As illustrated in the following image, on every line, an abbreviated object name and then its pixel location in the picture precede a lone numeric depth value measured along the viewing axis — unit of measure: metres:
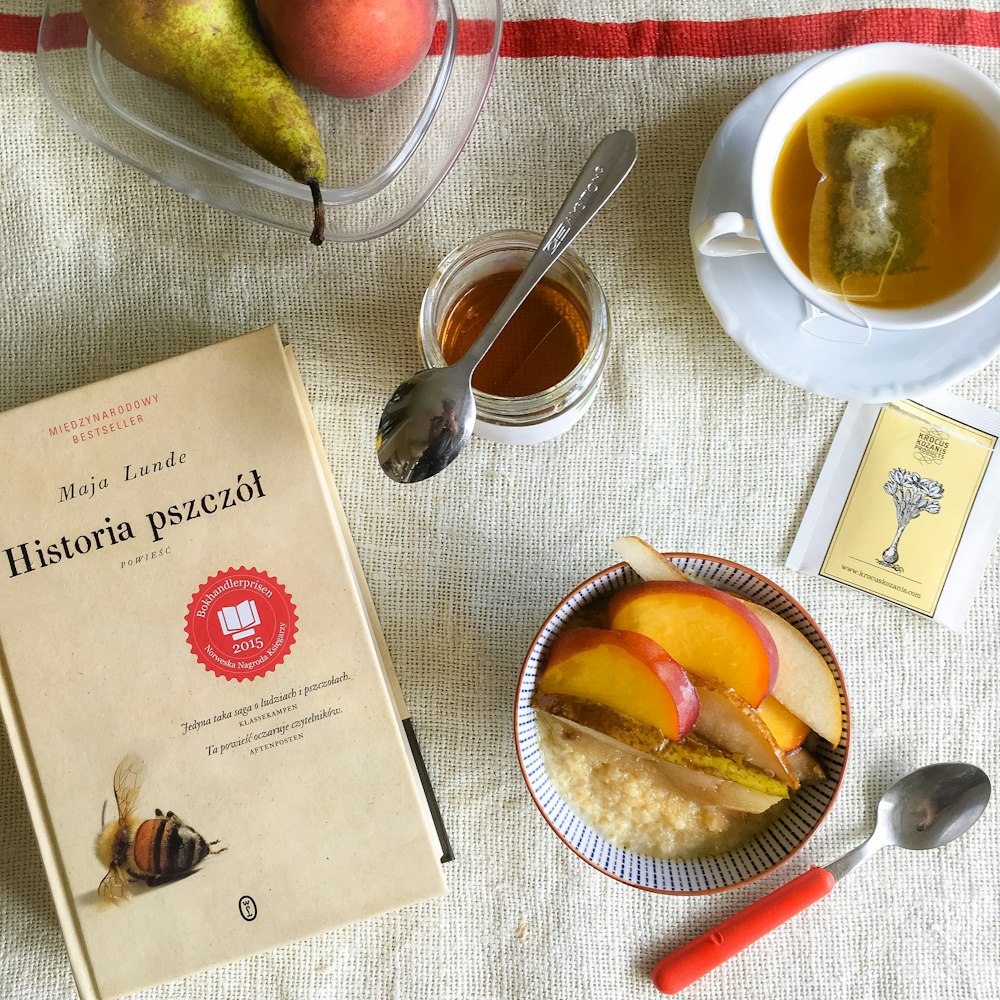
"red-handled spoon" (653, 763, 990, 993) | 0.87
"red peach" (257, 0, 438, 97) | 0.74
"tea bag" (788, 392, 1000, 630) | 0.90
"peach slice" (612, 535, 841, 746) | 0.80
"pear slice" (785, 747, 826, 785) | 0.81
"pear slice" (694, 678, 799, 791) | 0.74
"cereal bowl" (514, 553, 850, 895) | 0.79
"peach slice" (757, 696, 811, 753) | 0.80
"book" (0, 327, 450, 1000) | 0.80
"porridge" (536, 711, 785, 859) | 0.82
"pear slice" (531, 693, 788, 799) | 0.74
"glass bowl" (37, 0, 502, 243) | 0.85
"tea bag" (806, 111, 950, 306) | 0.75
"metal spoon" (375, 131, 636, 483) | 0.76
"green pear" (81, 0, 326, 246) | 0.74
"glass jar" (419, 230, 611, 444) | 0.79
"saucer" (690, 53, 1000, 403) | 0.83
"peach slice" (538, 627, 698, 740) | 0.72
